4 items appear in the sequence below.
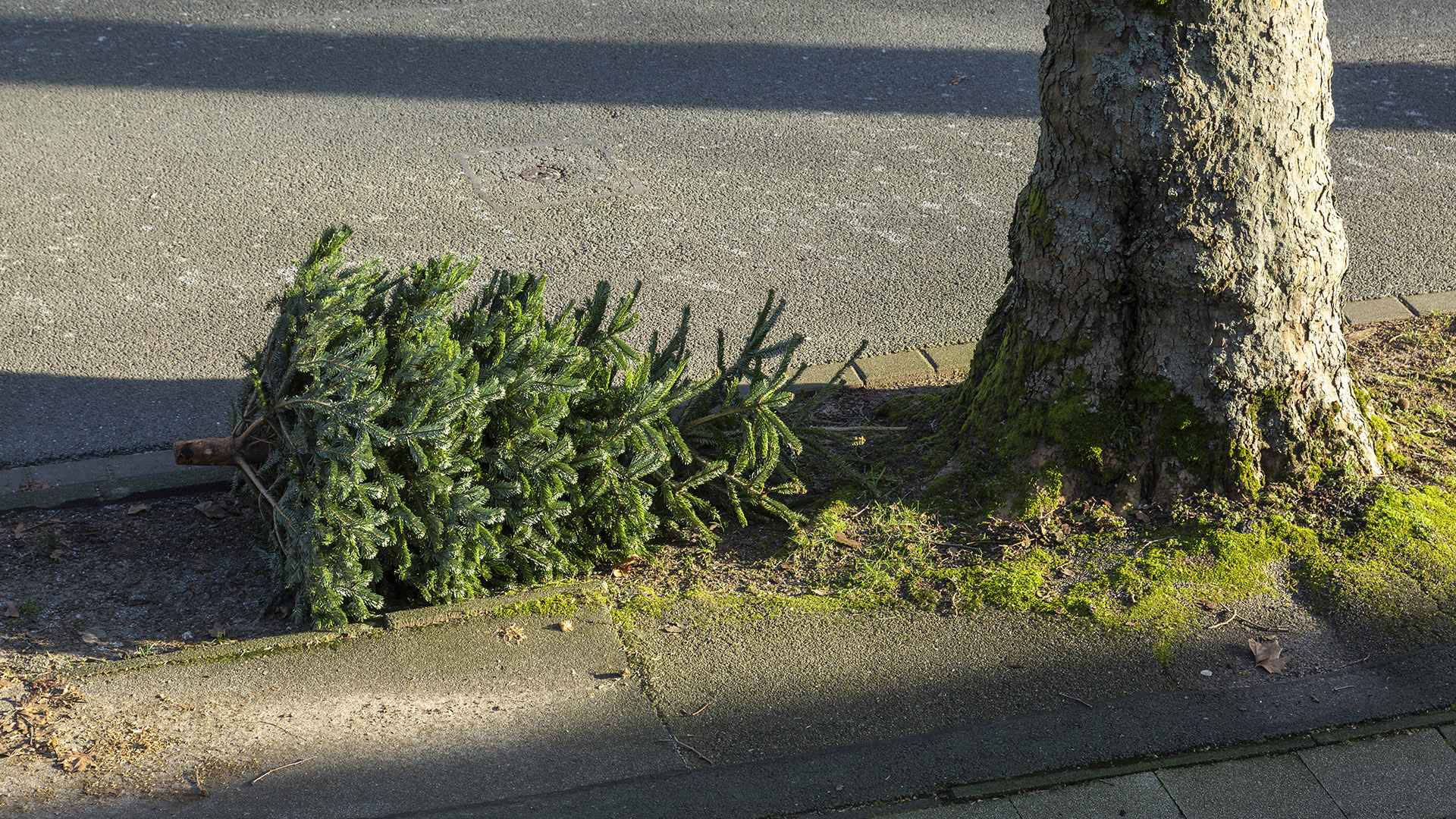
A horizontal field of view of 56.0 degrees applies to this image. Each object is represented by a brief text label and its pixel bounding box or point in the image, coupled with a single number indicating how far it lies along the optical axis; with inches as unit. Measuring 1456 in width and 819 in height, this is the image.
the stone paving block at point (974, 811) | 126.9
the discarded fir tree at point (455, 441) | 142.5
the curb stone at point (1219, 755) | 130.3
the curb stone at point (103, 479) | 180.2
